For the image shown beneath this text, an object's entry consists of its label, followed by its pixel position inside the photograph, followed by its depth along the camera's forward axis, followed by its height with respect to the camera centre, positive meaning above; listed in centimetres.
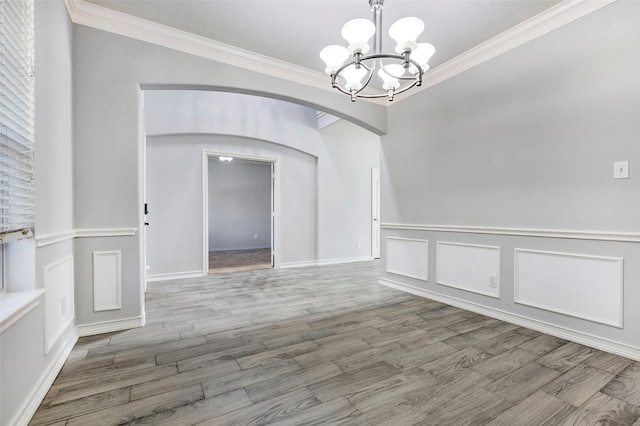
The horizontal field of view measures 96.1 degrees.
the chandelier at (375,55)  181 +107
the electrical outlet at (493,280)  284 -71
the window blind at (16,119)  131 +45
